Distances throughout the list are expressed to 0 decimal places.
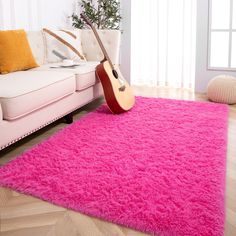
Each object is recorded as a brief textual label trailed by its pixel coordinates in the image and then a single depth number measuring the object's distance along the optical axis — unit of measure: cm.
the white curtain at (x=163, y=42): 434
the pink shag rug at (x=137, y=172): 152
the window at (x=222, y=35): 405
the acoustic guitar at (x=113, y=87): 301
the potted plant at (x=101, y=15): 432
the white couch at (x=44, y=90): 212
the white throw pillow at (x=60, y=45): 341
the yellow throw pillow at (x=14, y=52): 277
